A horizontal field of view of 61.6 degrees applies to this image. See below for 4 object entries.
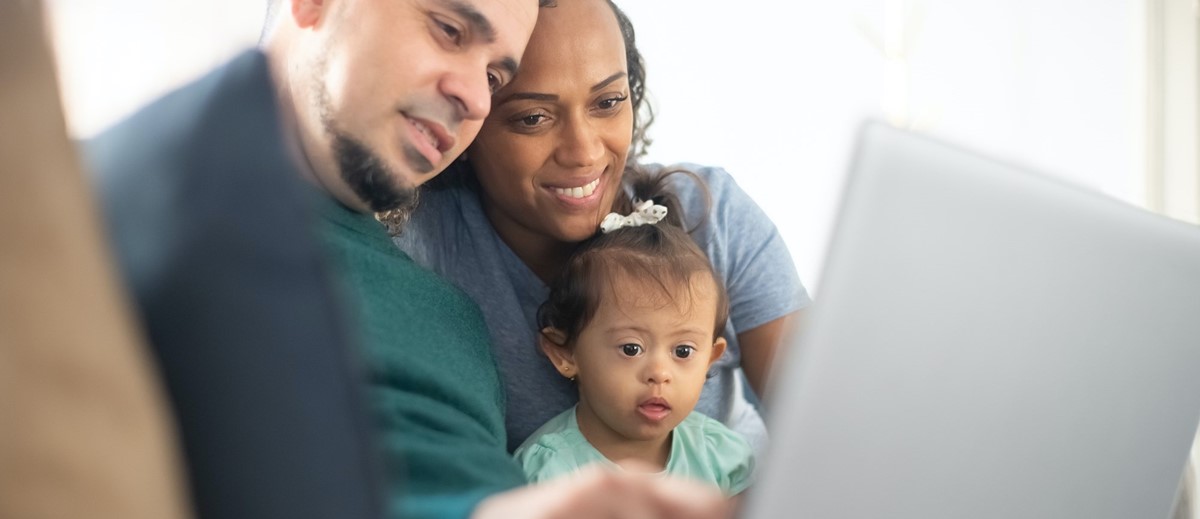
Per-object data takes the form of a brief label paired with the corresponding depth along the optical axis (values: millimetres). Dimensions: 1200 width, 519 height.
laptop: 571
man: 481
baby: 1484
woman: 1506
